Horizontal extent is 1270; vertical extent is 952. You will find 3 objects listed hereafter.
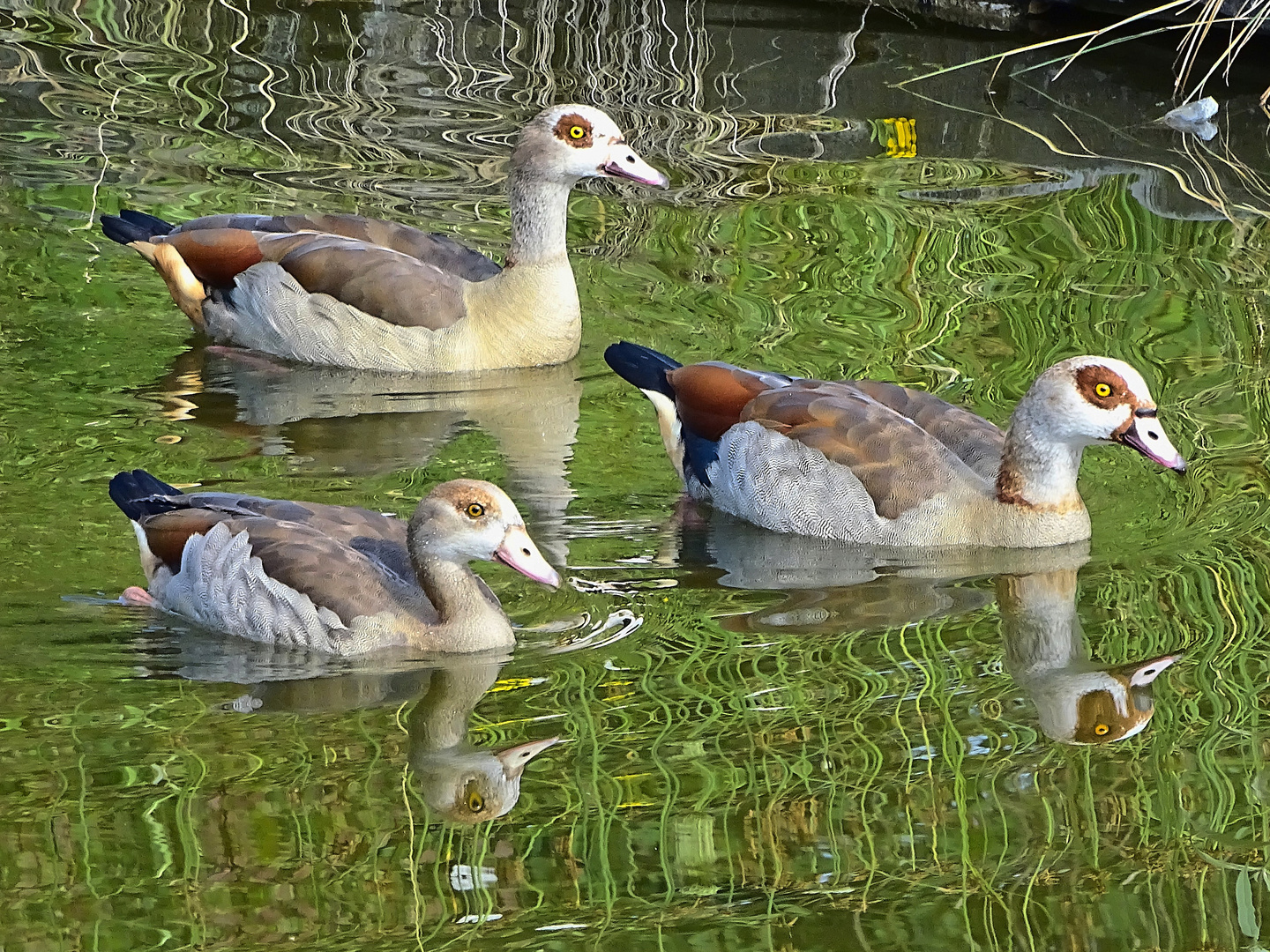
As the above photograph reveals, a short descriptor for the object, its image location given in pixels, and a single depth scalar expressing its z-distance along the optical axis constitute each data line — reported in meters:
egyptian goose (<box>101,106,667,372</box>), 19.81
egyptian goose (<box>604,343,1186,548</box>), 15.40
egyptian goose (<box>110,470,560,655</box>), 13.30
